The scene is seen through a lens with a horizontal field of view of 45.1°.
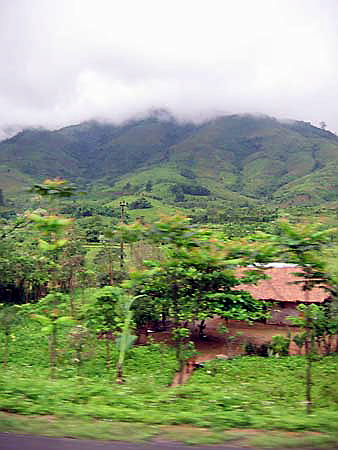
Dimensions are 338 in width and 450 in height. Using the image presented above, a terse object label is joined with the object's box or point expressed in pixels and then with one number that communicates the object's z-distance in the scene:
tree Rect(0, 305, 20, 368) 9.39
